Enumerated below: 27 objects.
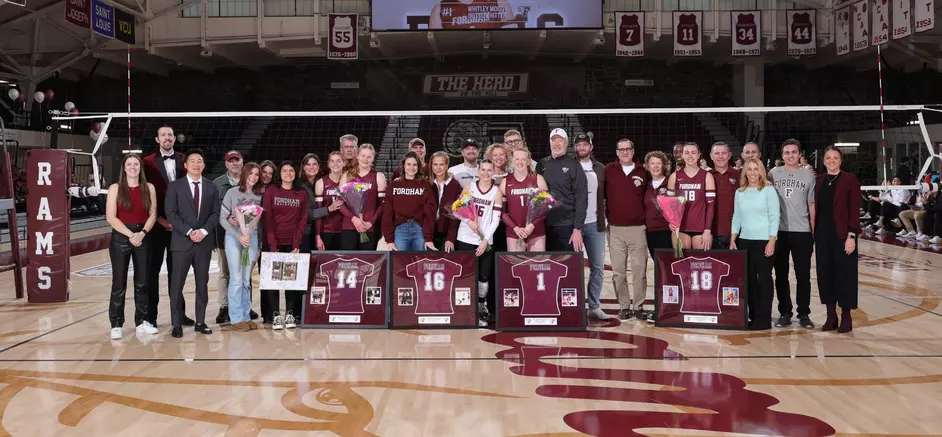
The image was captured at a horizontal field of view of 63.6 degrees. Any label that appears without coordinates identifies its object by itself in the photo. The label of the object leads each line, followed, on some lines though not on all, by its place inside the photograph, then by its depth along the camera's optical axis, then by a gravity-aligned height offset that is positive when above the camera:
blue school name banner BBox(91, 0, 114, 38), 16.28 +4.16
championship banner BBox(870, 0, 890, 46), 16.28 +3.93
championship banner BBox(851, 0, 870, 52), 17.39 +4.11
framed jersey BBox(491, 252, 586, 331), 6.34 -0.72
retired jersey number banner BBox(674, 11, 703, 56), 19.14 +4.31
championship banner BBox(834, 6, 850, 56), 18.31 +4.20
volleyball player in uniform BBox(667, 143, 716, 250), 6.42 +0.08
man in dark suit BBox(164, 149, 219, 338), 6.16 -0.14
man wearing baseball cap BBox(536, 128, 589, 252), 6.46 +0.13
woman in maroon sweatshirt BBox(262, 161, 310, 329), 6.43 -0.05
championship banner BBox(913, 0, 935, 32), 14.63 +3.68
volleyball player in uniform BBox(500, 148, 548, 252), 6.34 +0.01
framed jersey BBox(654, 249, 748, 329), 6.36 -0.72
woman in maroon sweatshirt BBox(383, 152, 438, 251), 6.52 +0.02
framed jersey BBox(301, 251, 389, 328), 6.50 -0.72
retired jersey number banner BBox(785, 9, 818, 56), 19.22 +4.39
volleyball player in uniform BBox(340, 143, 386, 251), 6.58 +0.01
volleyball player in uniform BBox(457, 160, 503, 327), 6.36 -0.14
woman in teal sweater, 6.25 -0.21
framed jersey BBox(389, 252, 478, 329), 6.45 -0.73
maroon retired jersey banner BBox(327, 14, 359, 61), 18.83 +4.24
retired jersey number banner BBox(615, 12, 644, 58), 19.06 +4.29
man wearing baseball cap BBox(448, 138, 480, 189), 6.99 +0.36
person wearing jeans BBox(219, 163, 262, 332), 6.43 -0.30
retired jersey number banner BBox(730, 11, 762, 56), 19.02 +4.32
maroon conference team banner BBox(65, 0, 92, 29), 15.53 +4.11
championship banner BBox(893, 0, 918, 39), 15.34 +3.77
